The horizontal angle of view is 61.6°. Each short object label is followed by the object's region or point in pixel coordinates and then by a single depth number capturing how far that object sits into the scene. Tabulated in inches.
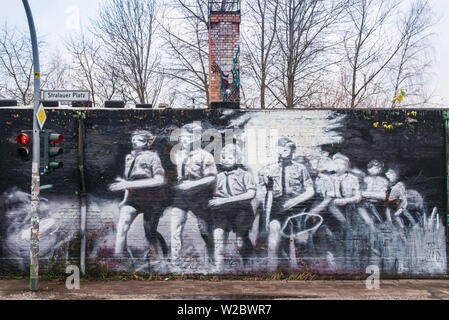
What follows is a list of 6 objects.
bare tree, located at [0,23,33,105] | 845.2
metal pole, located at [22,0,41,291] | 327.6
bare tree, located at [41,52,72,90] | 869.8
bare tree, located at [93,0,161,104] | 799.1
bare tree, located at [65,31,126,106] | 818.8
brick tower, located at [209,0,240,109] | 390.9
